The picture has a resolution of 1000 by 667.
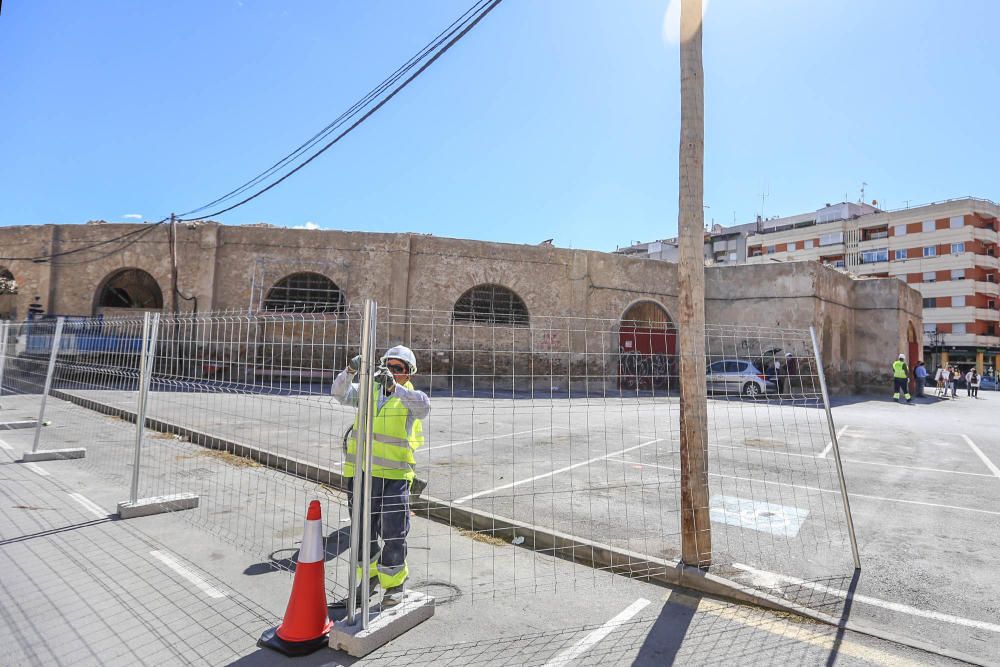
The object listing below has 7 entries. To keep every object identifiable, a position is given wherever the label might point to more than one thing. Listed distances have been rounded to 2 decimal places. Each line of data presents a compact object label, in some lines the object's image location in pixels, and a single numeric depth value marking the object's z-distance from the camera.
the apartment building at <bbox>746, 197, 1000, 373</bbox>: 45.12
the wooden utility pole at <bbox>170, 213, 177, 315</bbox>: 19.97
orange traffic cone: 2.98
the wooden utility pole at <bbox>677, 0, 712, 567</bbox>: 4.05
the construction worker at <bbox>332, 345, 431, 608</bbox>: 3.46
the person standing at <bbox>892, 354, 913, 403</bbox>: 21.55
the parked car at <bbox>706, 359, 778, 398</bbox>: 19.03
